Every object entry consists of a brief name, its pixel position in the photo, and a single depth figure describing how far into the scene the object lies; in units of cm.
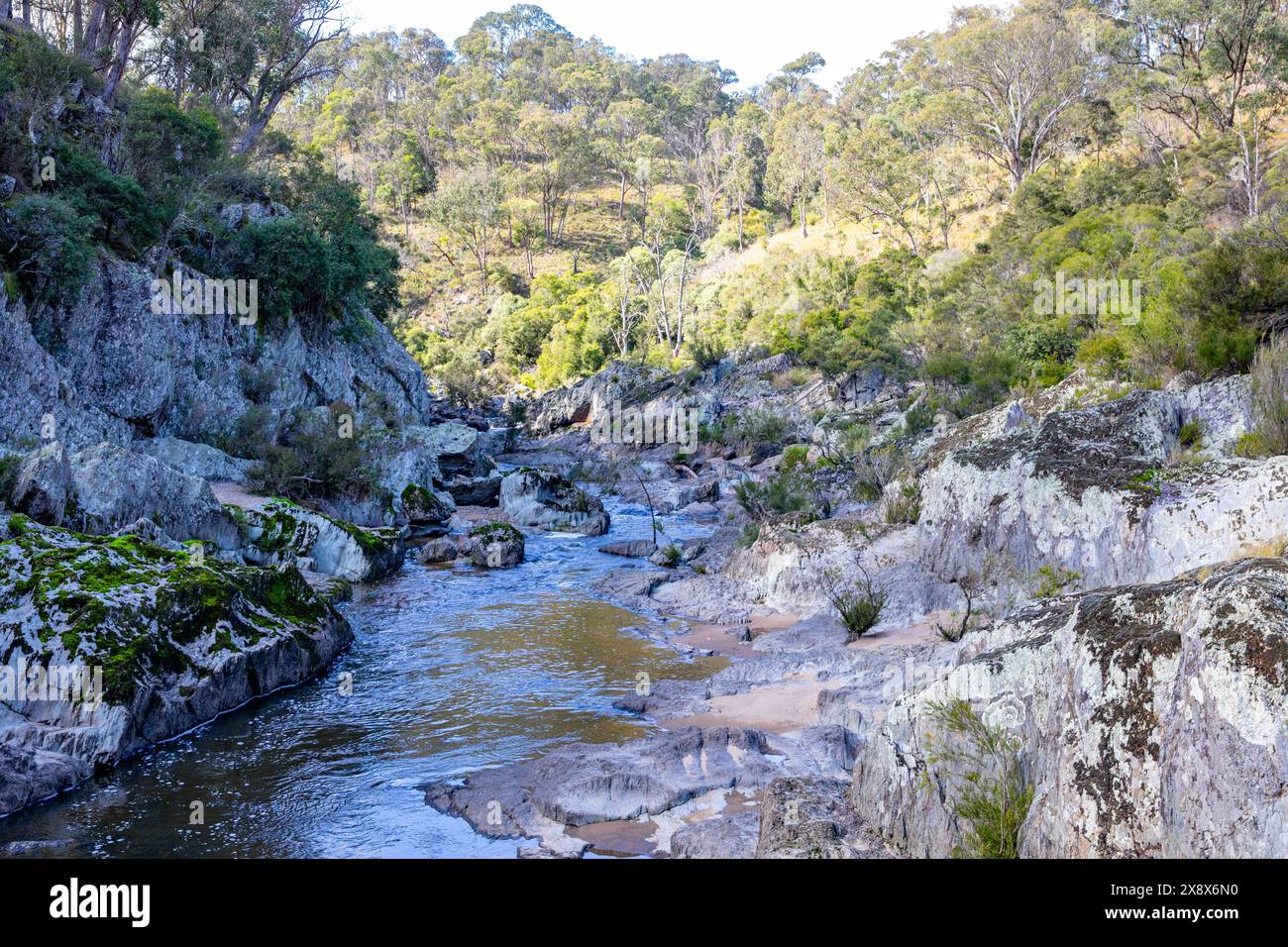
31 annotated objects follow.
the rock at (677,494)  2442
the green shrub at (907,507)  1394
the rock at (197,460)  1795
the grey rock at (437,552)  1814
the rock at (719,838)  595
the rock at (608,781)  694
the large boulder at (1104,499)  911
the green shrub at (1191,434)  1146
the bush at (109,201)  1902
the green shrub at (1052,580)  971
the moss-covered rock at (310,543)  1509
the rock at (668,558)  1733
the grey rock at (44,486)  1127
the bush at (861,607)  1127
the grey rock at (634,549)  1852
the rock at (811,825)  538
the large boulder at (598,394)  4147
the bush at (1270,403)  1028
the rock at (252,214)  2500
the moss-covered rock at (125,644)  789
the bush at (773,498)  1797
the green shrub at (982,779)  486
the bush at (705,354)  4247
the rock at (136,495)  1259
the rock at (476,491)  2484
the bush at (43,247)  1619
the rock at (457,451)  2777
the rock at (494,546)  1772
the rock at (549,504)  2181
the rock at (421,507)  2120
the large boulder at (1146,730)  393
